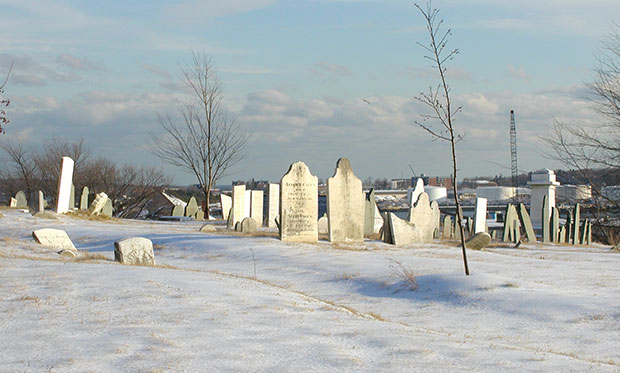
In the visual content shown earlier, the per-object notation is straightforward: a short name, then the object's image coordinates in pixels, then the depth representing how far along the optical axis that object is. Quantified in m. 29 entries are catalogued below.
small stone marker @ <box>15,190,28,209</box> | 32.08
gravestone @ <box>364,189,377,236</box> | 22.31
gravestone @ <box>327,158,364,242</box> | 16.56
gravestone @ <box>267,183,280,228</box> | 25.45
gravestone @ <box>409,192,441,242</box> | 19.29
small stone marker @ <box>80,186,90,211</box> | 28.33
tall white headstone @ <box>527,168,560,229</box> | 31.08
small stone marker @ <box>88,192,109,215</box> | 24.94
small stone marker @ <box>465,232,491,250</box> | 16.95
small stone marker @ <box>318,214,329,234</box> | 22.81
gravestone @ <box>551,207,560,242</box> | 24.42
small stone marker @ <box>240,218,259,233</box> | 20.67
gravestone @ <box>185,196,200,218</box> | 34.12
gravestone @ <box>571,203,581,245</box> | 24.95
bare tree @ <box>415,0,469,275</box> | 10.95
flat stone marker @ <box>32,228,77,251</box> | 14.03
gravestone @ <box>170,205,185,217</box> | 34.37
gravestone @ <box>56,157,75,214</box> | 23.59
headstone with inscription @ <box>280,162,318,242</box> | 16.09
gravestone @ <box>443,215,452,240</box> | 25.37
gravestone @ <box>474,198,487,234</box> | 24.42
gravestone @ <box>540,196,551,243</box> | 23.44
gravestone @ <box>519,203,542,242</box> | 22.52
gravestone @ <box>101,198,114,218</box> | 28.84
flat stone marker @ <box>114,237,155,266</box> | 11.04
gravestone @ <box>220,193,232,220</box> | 32.19
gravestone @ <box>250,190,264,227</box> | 27.56
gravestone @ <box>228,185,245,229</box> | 25.19
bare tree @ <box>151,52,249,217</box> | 35.27
